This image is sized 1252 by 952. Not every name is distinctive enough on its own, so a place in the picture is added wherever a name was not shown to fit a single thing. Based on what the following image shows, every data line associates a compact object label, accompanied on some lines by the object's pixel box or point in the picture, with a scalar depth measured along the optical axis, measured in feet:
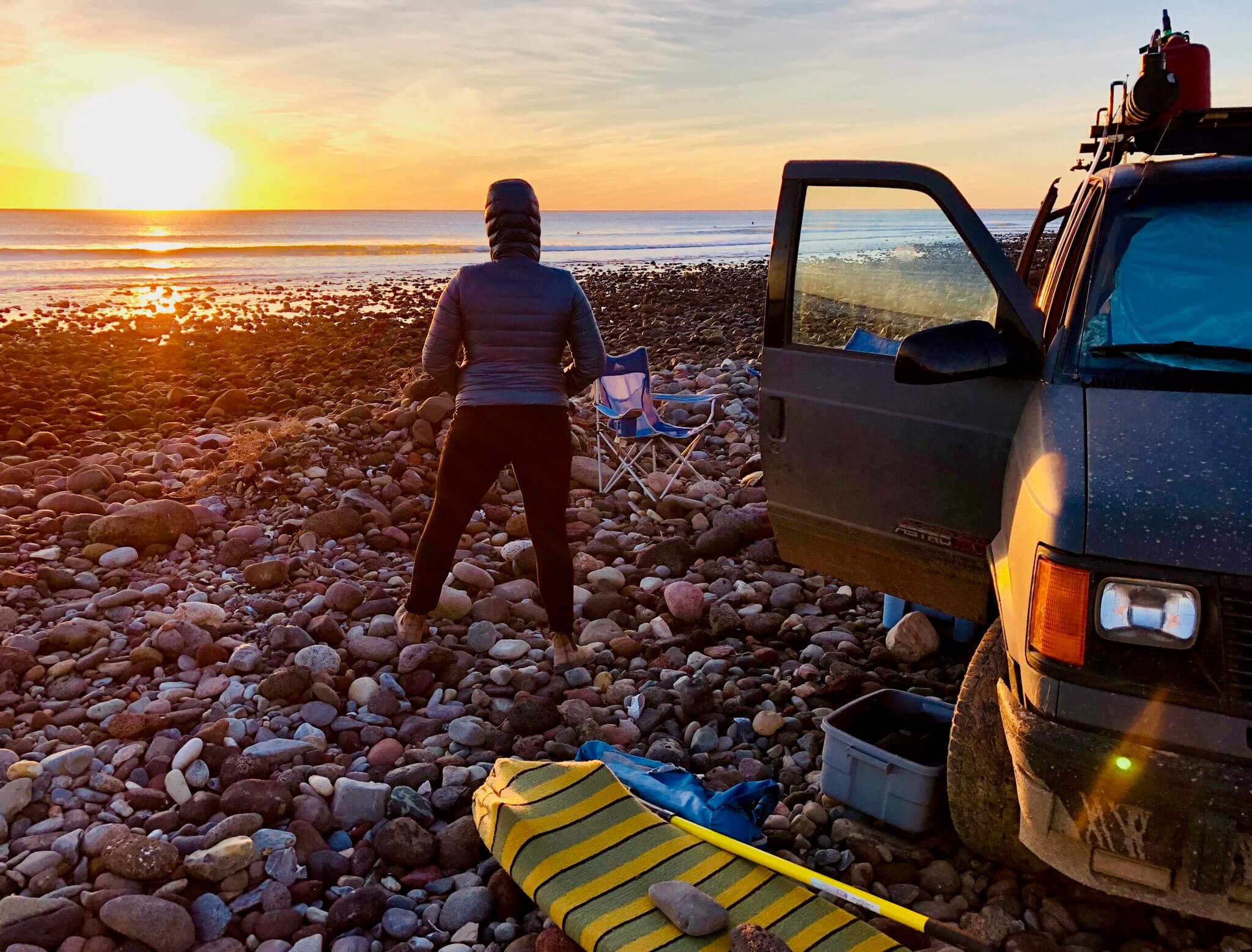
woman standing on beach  14.88
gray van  7.86
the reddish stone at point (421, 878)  10.87
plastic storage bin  11.15
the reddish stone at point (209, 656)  15.85
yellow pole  9.27
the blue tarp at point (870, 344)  13.08
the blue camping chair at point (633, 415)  25.18
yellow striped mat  9.29
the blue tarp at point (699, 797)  11.03
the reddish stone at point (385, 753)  13.38
